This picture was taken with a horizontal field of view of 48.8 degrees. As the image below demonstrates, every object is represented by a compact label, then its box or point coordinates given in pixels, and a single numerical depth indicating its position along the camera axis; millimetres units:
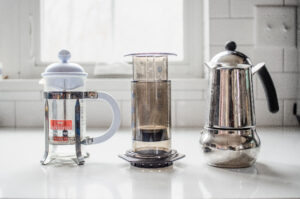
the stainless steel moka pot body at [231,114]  570
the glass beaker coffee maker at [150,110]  597
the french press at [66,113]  592
